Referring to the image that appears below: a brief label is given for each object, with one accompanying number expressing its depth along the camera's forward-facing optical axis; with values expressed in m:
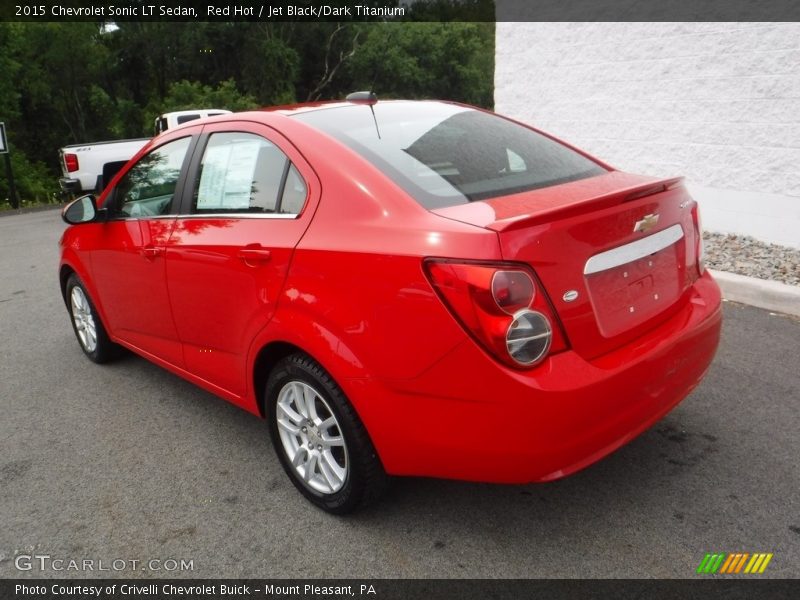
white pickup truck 14.41
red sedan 2.24
